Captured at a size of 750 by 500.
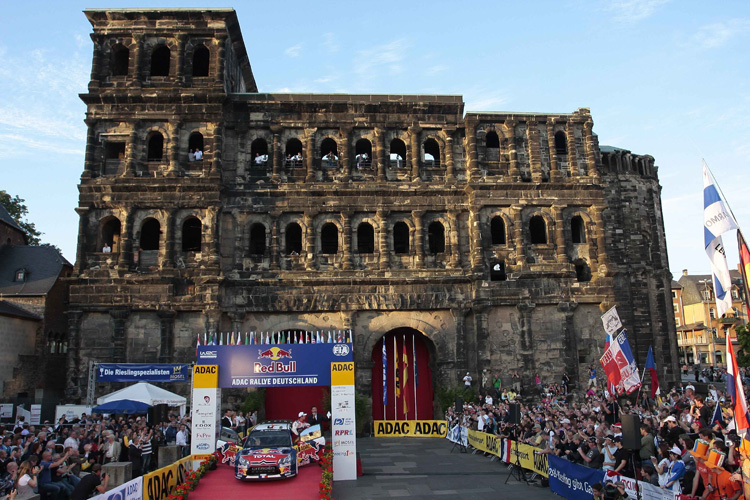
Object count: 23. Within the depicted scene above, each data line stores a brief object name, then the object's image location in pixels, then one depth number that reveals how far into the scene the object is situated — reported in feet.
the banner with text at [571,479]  44.21
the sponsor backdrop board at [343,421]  60.75
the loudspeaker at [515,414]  65.31
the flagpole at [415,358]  101.65
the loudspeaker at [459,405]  89.51
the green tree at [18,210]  161.27
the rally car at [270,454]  56.13
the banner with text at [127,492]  36.78
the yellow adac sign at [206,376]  63.57
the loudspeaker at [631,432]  40.68
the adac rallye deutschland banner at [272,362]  64.18
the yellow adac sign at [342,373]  63.00
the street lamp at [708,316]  255.33
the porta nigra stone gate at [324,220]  97.91
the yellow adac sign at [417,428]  93.35
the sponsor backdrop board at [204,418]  62.85
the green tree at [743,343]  135.03
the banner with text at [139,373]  80.79
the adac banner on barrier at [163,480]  44.65
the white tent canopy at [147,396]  75.15
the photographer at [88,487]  39.88
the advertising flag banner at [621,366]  63.43
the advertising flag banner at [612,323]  69.05
